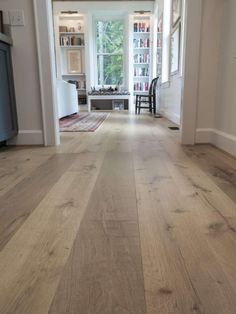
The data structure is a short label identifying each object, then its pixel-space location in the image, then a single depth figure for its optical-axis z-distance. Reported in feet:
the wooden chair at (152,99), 18.80
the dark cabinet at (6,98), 6.89
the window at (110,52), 24.43
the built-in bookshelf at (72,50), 23.87
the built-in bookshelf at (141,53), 23.56
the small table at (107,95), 23.40
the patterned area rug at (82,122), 11.50
